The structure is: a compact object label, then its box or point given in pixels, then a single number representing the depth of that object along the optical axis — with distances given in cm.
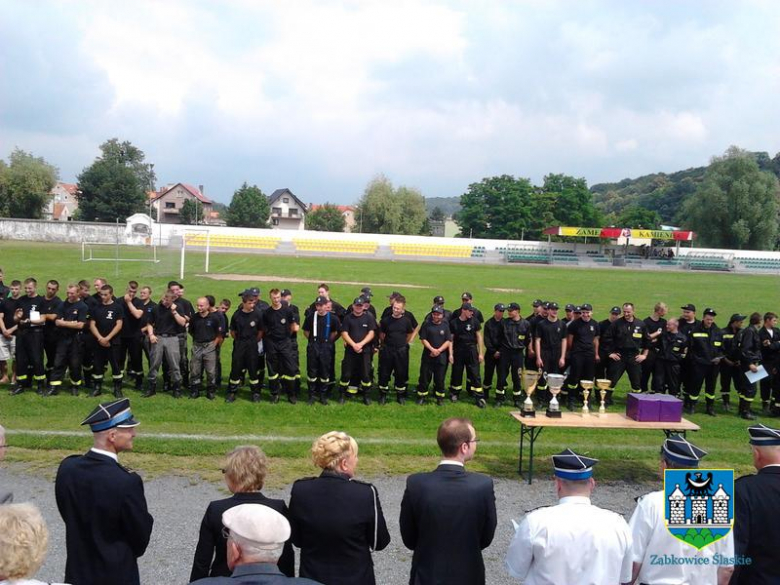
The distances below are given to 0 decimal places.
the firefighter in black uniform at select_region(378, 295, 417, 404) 1088
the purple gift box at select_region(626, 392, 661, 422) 786
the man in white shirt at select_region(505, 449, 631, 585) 319
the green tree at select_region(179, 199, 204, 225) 9362
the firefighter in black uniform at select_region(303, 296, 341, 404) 1071
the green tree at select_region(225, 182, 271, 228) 9293
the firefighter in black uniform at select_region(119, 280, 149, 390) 1095
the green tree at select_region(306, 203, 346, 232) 9688
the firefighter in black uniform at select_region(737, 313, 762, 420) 1110
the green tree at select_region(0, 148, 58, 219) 7444
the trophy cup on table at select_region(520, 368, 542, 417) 864
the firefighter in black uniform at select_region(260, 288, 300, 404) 1073
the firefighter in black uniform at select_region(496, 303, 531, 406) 1132
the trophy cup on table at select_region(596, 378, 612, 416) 849
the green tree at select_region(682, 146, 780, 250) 7488
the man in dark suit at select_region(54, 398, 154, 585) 360
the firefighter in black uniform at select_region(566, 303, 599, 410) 1138
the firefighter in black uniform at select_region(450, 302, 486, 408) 1112
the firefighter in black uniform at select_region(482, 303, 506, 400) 1147
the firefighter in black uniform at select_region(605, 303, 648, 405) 1148
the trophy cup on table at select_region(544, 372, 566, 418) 790
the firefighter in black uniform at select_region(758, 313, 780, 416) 1126
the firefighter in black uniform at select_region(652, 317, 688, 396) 1138
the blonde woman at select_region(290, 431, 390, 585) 350
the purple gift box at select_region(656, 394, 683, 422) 783
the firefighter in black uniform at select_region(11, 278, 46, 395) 1035
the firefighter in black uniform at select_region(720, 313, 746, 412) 1144
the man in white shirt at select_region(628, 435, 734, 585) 342
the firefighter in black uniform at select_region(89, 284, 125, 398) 1045
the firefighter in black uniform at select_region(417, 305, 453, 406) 1082
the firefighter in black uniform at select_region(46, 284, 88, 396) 1049
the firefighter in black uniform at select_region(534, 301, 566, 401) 1133
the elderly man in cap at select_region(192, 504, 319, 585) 250
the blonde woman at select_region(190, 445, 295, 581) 332
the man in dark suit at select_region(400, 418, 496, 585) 363
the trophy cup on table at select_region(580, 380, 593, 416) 819
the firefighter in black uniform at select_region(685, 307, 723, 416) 1133
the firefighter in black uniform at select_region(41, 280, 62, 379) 1047
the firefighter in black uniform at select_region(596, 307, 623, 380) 1172
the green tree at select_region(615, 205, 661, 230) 9788
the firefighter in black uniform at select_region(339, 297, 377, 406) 1079
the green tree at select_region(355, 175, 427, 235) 9131
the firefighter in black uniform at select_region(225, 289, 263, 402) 1064
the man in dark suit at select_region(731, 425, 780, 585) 360
